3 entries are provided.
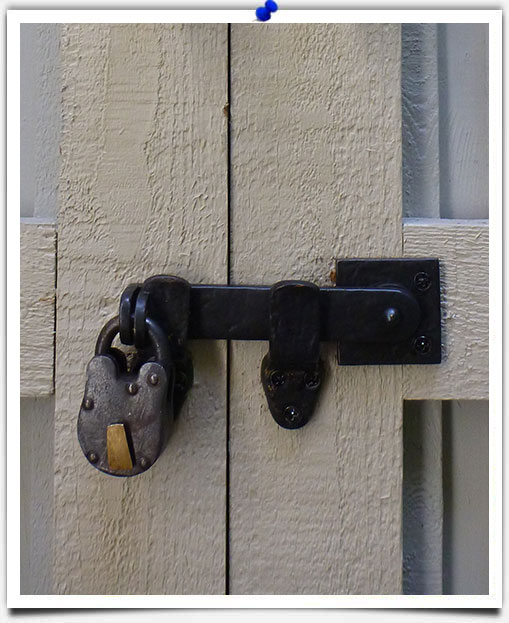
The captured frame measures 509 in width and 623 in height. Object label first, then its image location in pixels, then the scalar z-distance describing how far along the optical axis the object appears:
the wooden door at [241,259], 0.47
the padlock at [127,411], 0.42
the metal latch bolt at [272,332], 0.43
